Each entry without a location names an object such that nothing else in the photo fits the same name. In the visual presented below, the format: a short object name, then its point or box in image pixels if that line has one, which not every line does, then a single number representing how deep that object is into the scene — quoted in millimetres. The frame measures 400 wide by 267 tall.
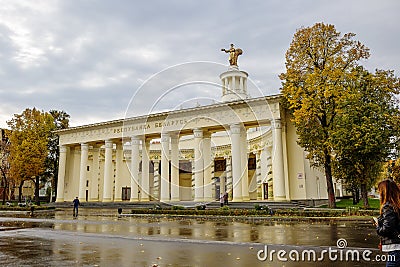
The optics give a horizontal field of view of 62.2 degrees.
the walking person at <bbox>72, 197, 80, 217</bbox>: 29531
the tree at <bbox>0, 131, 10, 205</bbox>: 50903
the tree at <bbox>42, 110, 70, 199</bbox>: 49712
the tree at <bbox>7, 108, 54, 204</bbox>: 43281
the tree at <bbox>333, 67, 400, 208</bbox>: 23359
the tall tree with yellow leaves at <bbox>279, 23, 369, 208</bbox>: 26078
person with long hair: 4340
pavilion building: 33188
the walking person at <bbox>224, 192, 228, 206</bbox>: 31592
